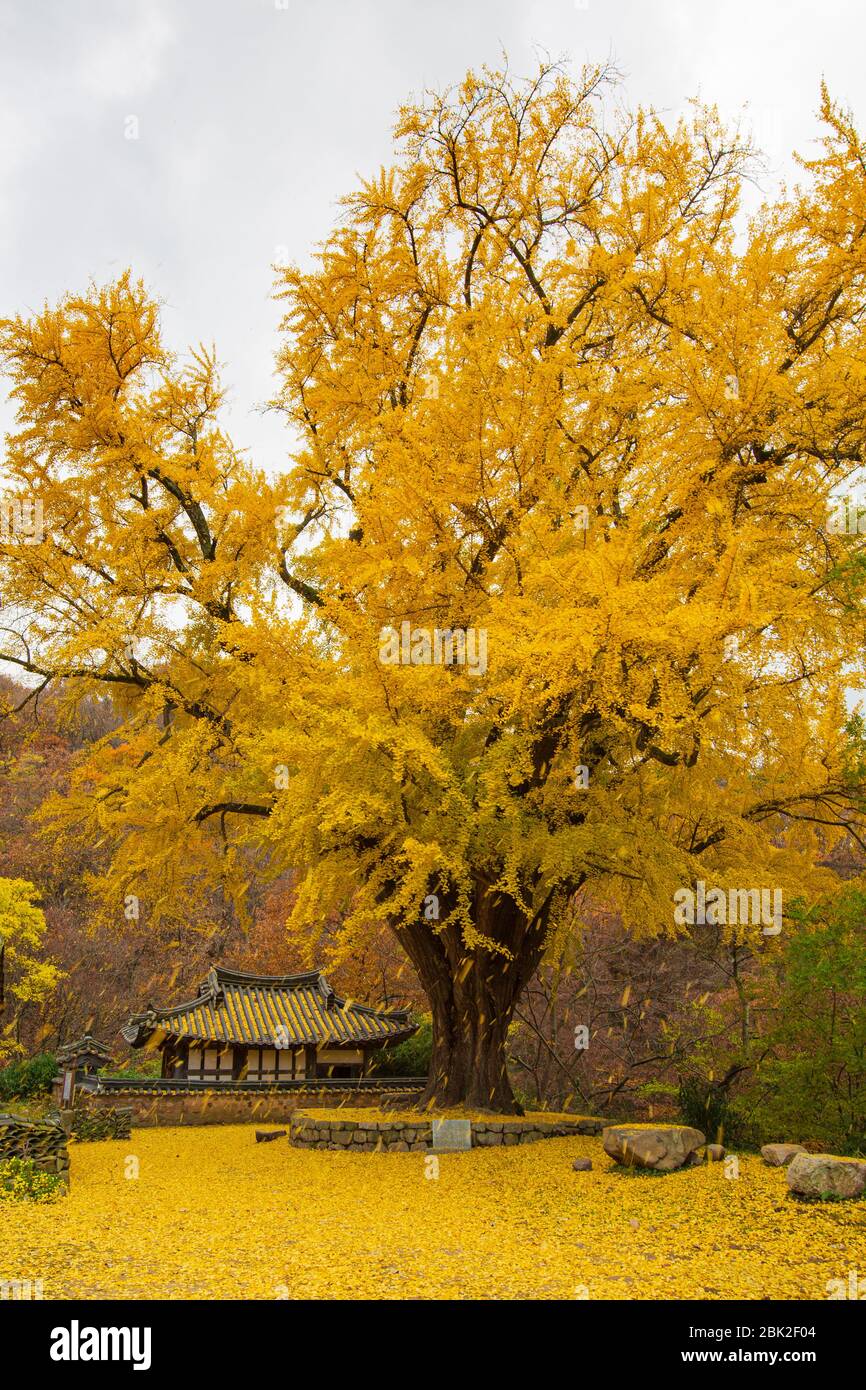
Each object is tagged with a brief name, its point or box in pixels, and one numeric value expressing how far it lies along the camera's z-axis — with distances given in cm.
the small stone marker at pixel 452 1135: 1109
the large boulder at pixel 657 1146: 893
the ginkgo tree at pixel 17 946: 1873
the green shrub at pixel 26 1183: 895
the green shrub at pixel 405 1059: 1911
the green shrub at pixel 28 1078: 1836
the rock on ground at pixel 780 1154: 833
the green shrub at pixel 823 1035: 847
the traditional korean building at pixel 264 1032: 1789
